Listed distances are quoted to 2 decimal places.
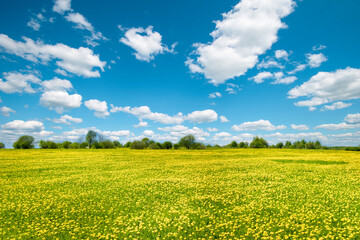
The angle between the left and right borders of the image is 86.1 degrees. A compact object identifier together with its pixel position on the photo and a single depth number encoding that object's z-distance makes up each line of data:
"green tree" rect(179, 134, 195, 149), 126.00
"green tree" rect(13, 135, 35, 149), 106.31
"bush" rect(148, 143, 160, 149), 121.30
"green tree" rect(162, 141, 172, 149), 127.56
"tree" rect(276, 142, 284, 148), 168.82
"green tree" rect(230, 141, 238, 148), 165.62
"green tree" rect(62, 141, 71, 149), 126.69
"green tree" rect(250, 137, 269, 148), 142.50
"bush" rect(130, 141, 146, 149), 122.44
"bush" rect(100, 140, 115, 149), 126.06
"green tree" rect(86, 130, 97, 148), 135.75
